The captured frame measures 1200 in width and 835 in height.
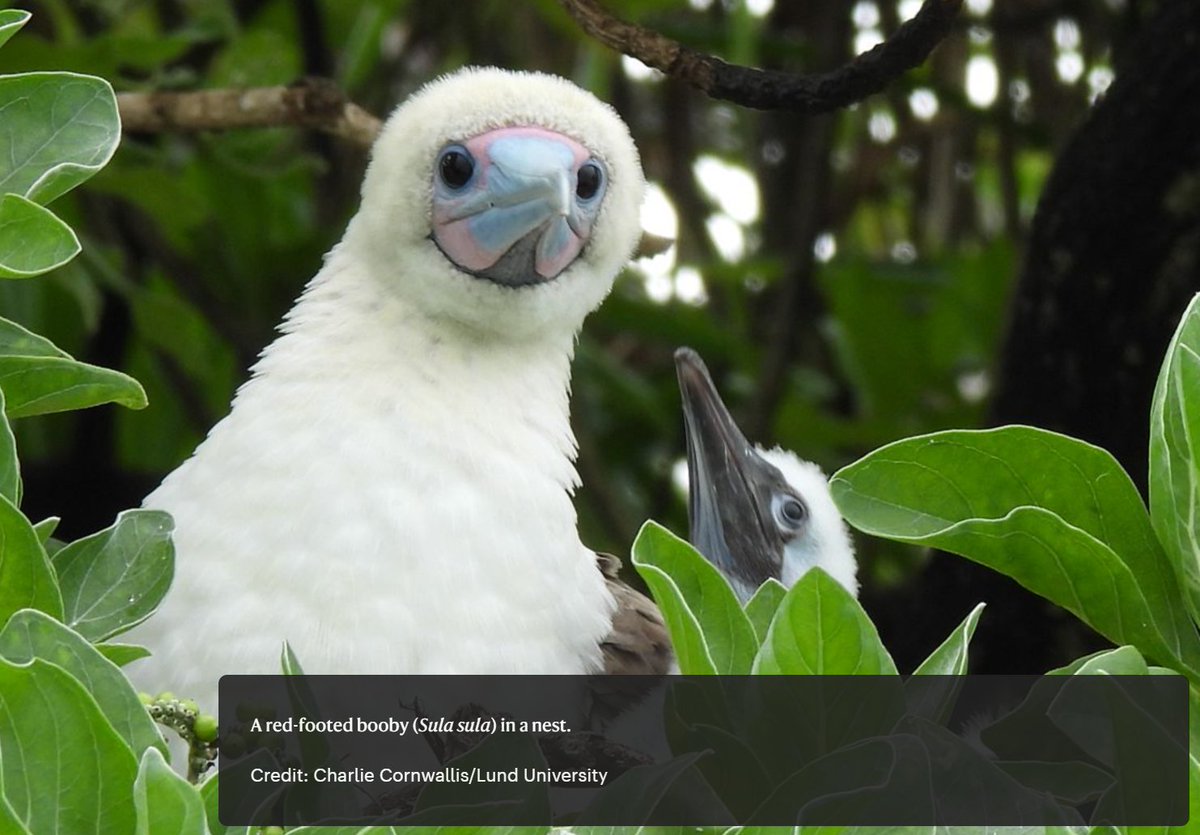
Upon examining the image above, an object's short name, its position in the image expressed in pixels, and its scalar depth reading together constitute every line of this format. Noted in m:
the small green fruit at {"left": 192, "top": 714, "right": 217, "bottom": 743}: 4.18
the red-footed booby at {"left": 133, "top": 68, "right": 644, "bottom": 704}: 4.30
